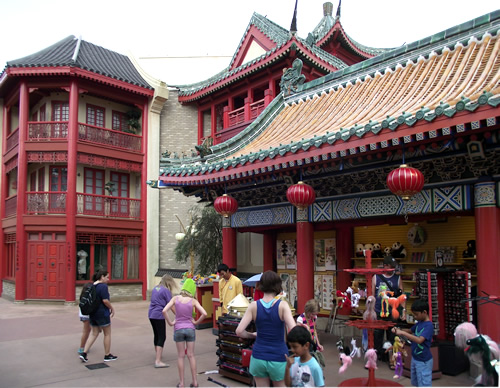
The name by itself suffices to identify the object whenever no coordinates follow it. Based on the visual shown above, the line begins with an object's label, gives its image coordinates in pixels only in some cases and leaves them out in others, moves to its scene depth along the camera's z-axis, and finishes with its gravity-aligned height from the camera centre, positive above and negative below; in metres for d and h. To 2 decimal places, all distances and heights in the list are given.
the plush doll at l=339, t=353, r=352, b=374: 4.77 -1.27
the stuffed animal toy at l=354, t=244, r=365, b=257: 10.47 -0.22
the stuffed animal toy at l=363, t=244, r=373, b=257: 10.19 -0.13
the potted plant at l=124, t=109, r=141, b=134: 19.98 +5.50
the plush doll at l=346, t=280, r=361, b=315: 7.43 -0.91
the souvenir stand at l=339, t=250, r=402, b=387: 5.39 -1.06
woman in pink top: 5.90 -1.14
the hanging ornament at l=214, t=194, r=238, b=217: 9.77 +0.81
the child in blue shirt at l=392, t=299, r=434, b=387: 4.85 -1.15
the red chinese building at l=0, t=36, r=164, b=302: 17.27 +3.07
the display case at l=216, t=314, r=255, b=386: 6.27 -1.59
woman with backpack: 7.44 -1.22
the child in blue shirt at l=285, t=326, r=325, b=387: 3.76 -1.07
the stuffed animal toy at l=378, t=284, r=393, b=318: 6.62 -0.86
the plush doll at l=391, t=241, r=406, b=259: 9.62 -0.23
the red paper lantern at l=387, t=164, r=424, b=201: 6.30 +0.85
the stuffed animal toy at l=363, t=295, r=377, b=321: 5.62 -0.90
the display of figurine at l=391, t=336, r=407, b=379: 6.04 -1.58
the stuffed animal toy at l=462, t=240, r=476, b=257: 8.36 -0.18
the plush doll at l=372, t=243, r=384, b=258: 10.05 -0.26
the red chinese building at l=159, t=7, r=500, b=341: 6.18 +1.32
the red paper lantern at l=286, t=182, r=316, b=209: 7.98 +0.83
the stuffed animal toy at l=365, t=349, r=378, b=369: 5.22 -1.38
